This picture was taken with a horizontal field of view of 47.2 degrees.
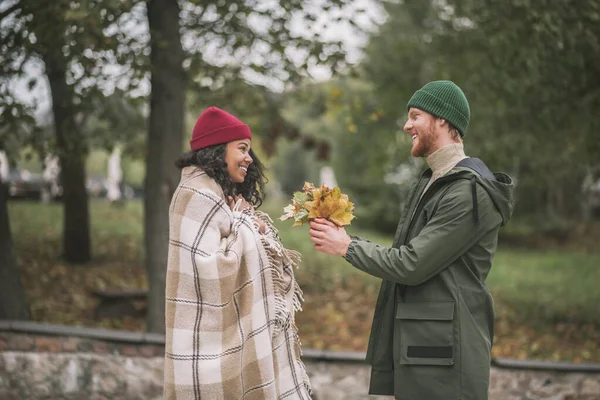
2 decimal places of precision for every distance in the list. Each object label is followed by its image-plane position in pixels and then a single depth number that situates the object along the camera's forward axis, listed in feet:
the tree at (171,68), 22.47
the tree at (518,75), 19.89
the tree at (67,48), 17.53
